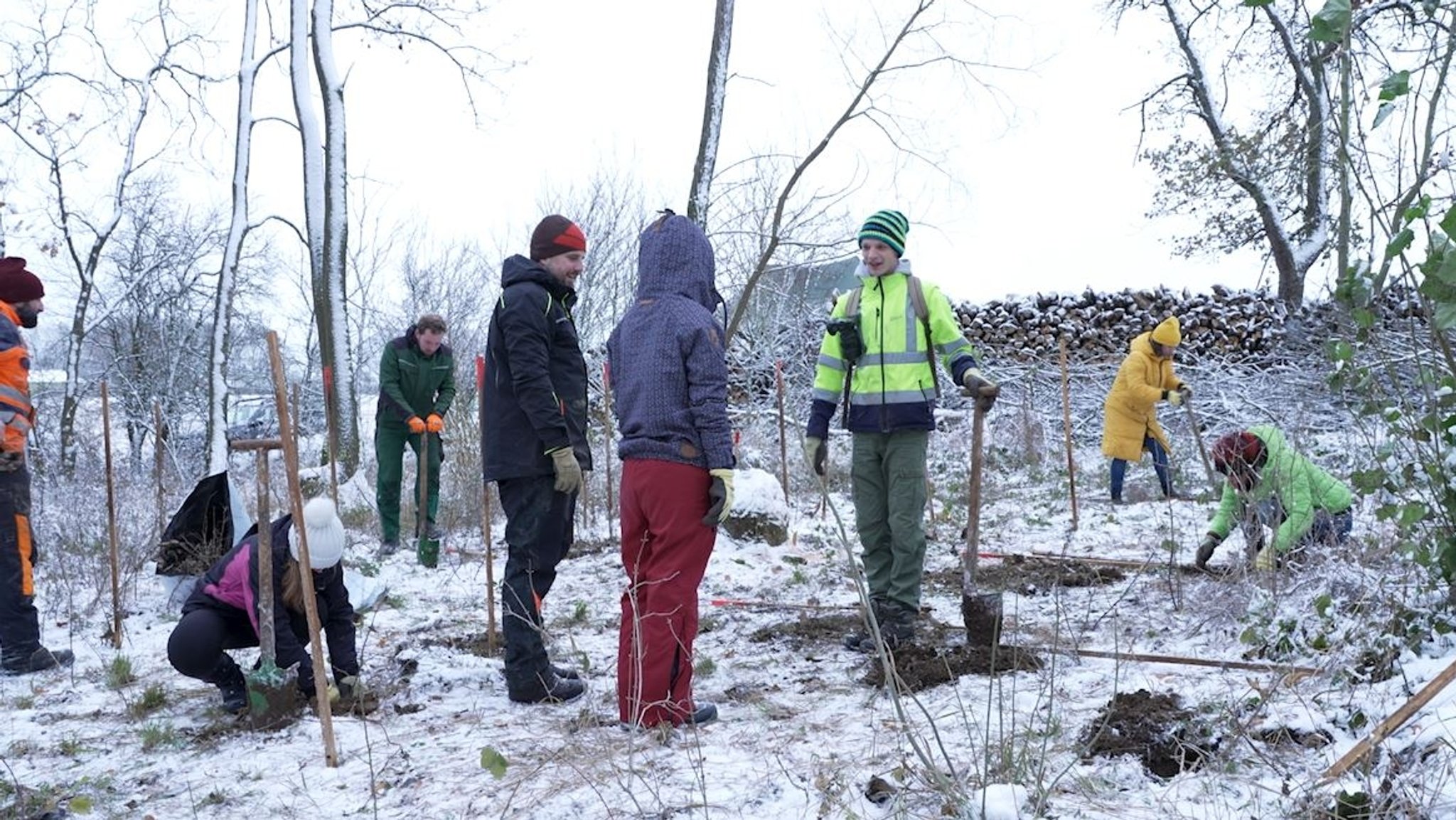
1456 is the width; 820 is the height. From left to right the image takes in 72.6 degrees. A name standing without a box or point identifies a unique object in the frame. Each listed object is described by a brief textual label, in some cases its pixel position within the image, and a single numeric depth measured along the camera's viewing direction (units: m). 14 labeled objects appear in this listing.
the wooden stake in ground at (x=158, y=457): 5.75
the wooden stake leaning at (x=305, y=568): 2.94
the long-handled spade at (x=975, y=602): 3.86
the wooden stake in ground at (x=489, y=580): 4.39
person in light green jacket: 4.18
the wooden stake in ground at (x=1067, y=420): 7.00
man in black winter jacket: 3.58
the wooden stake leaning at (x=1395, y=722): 2.28
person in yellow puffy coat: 7.84
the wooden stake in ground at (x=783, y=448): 8.33
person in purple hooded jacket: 3.16
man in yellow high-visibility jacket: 4.09
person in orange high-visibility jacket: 4.25
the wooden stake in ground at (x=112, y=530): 4.56
